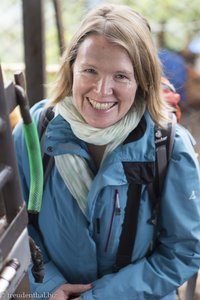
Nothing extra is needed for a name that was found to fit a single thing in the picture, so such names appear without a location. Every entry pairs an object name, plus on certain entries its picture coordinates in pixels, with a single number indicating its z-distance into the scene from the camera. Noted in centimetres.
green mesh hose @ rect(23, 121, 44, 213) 91
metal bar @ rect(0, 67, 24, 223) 84
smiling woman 123
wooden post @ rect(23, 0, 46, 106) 161
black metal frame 85
